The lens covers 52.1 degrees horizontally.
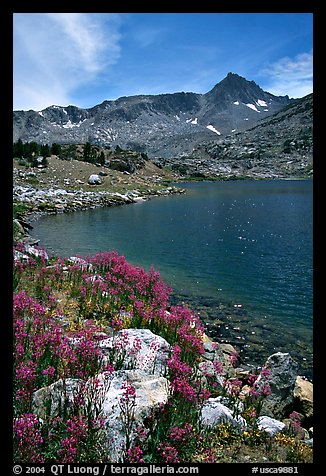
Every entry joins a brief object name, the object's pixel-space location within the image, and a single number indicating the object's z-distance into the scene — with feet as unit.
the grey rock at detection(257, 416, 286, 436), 19.04
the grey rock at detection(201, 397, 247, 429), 18.56
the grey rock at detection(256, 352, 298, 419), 25.46
